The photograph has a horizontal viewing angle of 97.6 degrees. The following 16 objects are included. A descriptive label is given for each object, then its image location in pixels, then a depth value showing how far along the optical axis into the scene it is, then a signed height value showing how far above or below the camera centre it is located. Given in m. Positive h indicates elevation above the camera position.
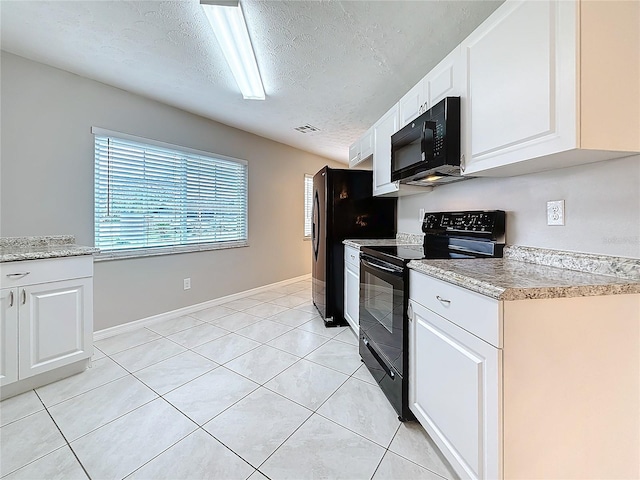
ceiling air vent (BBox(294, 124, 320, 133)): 3.72 +1.49
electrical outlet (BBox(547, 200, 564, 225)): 1.31 +0.12
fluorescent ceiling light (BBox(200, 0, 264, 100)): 1.58 +1.33
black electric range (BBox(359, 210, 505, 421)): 1.53 -0.26
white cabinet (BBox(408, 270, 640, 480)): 0.92 -0.52
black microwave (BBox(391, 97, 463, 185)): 1.51 +0.55
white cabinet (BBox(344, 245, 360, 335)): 2.51 -0.47
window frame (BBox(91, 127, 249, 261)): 2.64 -0.06
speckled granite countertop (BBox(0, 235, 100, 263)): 1.76 -0.08
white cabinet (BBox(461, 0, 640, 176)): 0.96 +0.58
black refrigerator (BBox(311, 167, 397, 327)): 3.01 +0.20
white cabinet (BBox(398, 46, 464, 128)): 1.50 +0.92
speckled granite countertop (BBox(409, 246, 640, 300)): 0.92 -0.15
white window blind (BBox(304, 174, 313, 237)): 5.25 +0.67
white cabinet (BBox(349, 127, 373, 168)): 2.94 +1.02
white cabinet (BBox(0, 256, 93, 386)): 1.72 -0.52
